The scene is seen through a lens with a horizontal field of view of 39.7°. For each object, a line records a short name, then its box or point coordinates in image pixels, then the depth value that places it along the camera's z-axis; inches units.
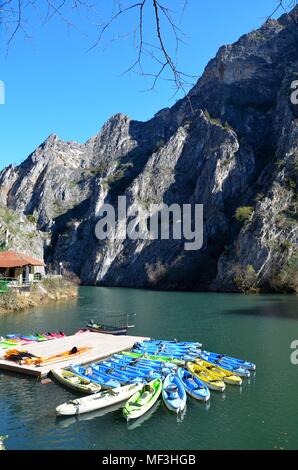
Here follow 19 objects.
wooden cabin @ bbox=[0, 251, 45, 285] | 2309.3
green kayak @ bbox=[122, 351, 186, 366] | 1010.7
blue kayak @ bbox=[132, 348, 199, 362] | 1037.8
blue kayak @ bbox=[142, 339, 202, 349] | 1178.6
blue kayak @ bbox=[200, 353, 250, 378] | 916.6
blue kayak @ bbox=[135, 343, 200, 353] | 1117.7
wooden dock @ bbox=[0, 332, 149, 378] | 936.9
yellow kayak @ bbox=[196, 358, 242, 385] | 871.7
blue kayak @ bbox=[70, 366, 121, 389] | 826.2
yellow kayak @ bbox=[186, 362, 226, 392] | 832.3
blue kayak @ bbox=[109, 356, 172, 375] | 916.0
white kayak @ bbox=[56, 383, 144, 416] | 677.9
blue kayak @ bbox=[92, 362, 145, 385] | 852.6
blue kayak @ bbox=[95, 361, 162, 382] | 873.5
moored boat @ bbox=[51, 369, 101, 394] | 807.7
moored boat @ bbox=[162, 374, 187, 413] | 713.2
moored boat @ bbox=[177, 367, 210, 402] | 768.3
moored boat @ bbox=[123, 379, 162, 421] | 676.1
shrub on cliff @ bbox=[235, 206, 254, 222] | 4468.3
